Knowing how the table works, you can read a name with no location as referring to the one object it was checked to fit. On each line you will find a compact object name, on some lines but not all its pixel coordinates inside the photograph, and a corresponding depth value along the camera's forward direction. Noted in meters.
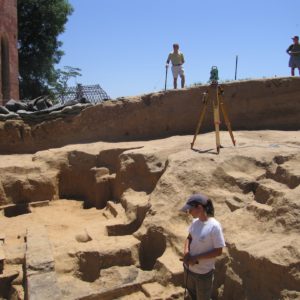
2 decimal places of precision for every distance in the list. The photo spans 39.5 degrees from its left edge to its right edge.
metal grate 18.55
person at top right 10.52
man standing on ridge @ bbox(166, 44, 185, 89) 11.02
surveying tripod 7.53
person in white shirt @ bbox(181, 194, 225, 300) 3.97
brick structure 16.75
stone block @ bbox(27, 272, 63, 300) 4.66
